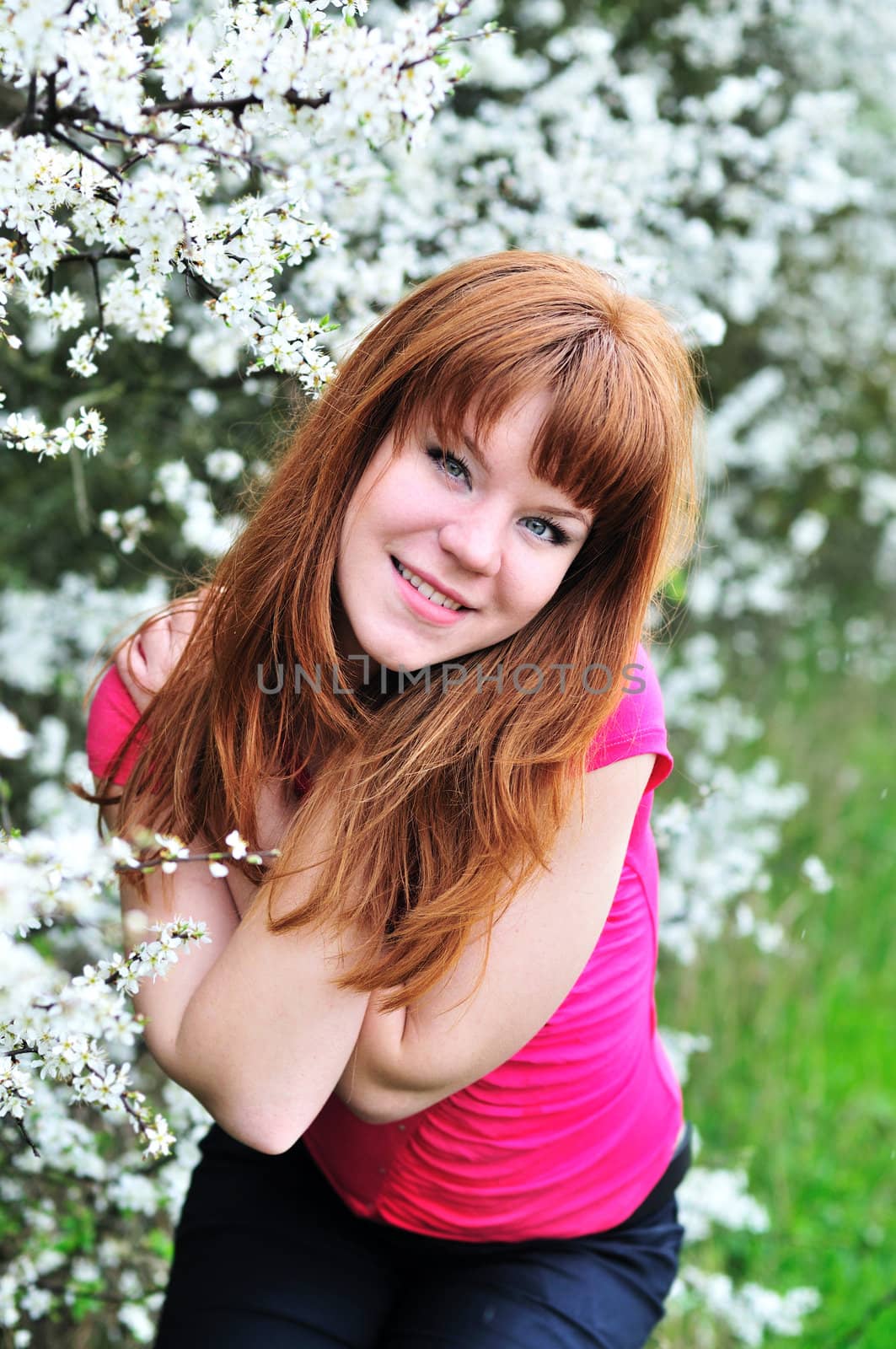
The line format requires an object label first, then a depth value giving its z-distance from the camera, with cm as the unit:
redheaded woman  307
